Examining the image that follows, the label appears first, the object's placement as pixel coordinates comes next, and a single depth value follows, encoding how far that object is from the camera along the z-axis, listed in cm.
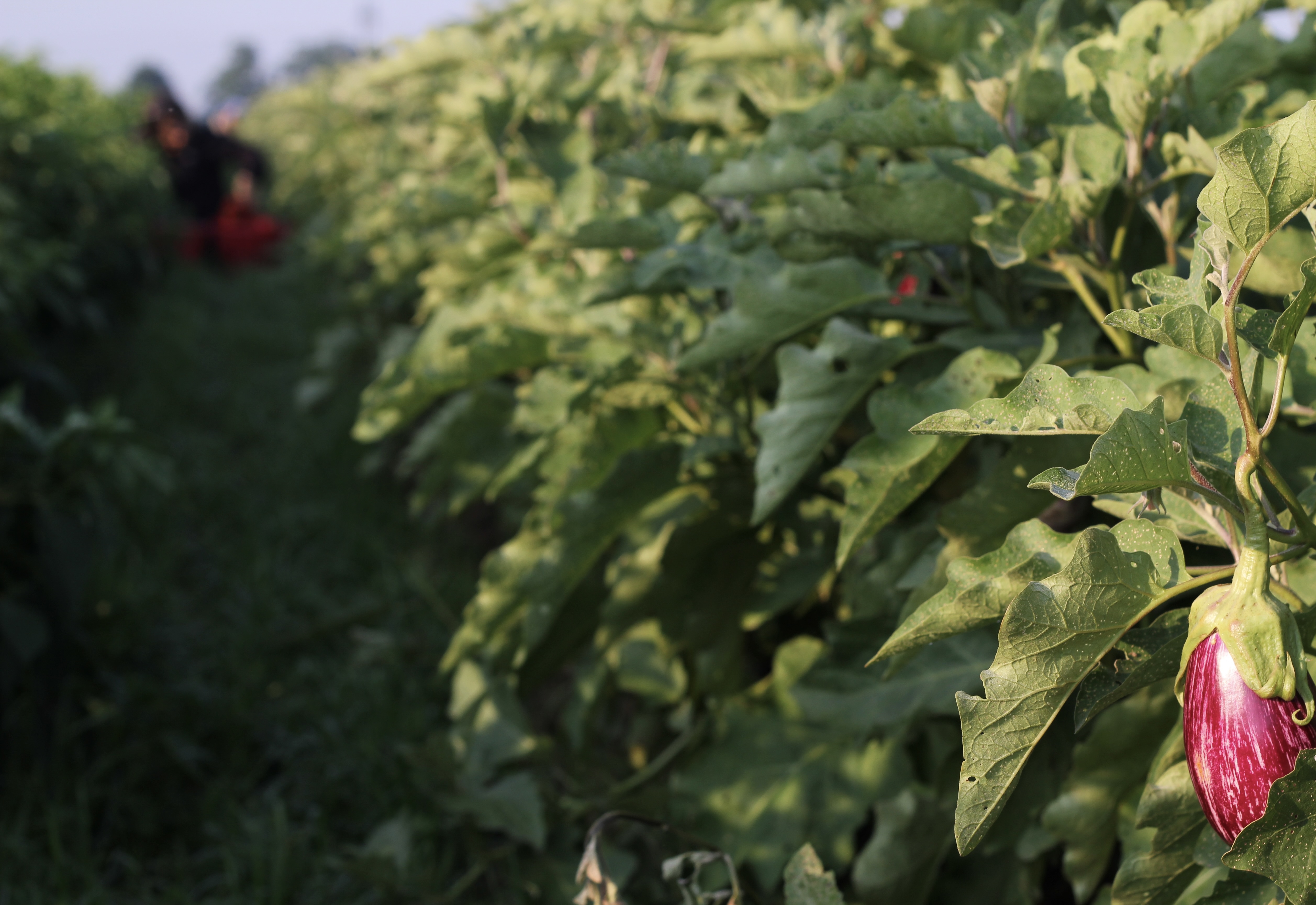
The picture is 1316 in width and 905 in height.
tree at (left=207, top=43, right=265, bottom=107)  8981
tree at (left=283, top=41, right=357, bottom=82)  6625
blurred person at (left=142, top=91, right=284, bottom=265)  1123
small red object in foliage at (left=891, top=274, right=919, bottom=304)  134
